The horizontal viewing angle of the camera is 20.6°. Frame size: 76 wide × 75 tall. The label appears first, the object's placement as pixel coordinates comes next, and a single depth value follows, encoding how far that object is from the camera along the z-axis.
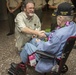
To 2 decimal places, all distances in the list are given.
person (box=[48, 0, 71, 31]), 4.24
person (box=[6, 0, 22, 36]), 4.53
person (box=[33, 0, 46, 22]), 4.42
